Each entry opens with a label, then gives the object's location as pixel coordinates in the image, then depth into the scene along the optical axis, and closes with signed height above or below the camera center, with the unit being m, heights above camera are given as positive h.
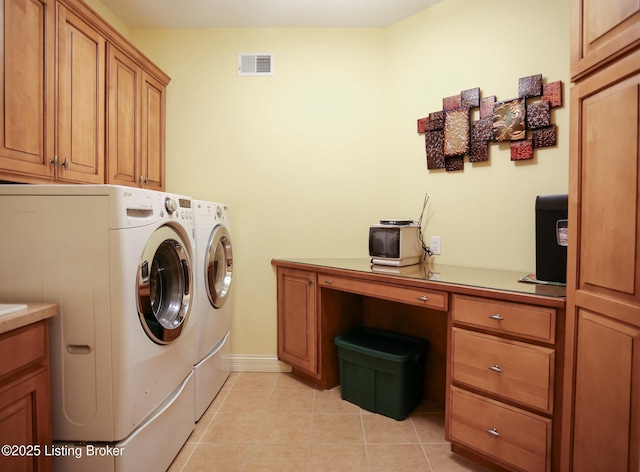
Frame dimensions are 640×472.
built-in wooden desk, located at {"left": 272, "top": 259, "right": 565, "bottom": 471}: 1.33 -0.54
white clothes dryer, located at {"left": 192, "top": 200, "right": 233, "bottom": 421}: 1.99 -0.45
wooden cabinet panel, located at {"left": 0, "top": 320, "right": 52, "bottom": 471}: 1.04 -0.55
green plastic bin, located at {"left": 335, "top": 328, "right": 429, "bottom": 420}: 2.00 -0.89
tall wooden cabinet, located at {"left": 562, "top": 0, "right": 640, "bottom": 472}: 1.00 -0.04
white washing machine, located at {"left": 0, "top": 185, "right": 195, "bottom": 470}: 1.24 -0.24
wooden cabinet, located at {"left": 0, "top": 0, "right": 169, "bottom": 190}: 1.39 +0.65
